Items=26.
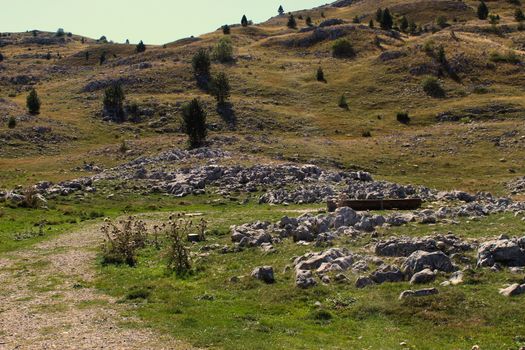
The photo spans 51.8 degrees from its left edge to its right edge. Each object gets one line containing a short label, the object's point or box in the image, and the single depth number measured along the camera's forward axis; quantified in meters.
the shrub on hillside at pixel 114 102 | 96.15
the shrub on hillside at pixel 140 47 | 156.95
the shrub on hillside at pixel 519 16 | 150.25
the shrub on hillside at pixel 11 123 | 83.69
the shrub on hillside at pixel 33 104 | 93.38
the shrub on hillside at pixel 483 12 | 159.25
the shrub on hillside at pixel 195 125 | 75.25
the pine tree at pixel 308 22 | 183.00
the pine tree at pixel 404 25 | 155.38
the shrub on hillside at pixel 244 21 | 192.25
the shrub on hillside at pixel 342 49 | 128.88
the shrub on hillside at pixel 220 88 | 93.94
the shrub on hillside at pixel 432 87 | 98.37
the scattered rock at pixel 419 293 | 18.47
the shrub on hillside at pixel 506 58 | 106.94
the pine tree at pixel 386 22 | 151.62
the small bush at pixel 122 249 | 28.11
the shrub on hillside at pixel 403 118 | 88.45
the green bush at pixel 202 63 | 111.50
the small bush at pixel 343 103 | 97.69
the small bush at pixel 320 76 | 112.46
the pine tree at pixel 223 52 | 124.81
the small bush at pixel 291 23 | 184.24
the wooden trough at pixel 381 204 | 41.12
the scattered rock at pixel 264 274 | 22.17
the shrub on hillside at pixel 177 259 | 25.38
